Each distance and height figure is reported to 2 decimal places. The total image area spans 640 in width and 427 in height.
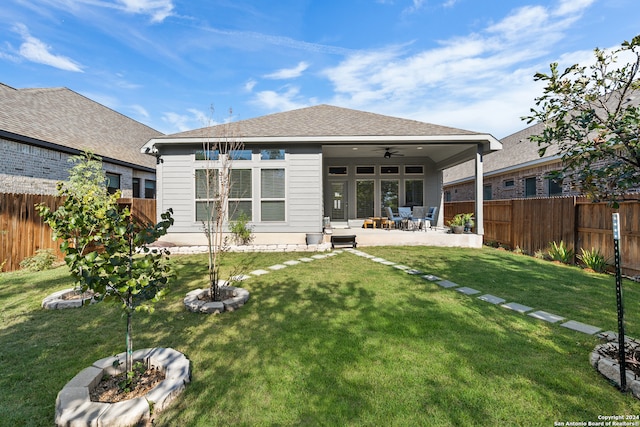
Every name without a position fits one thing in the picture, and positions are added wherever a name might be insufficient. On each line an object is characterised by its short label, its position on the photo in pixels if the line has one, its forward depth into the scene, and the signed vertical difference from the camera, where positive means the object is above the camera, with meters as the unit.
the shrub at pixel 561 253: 6.67 -1.01
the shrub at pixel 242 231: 8.50 -0.56
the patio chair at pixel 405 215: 10.64 -0.05
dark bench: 9.01 -0.94
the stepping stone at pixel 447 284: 4.80 -1.31
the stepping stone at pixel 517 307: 3.71 -1.35
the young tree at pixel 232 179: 8.48 +1.17
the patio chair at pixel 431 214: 10.74 +0.00
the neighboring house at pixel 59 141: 8.38 +2.87
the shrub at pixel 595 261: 5.88 -1.05
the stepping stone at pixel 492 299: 4.05 -1.34
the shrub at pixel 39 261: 6.09 -1.13
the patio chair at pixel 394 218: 10.85 -0.17
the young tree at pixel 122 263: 1.85 -0.37
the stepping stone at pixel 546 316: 3.39 -1.36
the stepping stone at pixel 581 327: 3.04 -1.36
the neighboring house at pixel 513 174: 11.73 +2.17
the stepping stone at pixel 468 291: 4.42 -1.32
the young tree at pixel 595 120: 2.09 +0.79
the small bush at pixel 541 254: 7.42 -1.14
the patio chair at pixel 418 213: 11.34 +0.04
